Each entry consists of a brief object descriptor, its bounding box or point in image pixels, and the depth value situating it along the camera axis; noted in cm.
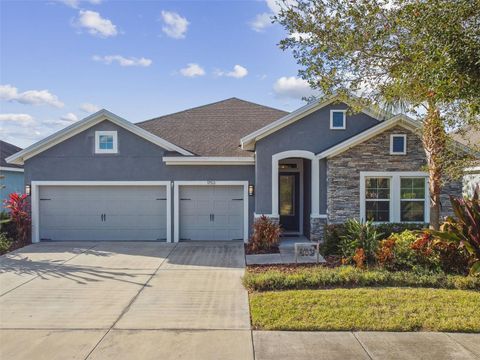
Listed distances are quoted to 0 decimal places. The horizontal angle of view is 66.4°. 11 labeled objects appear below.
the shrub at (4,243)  1145
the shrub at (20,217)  1299
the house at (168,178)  1263
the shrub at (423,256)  842
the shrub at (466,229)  815
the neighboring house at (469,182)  1394
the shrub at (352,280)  750
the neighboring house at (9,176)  1811
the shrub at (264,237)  1137
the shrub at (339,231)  1037
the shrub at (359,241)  902
